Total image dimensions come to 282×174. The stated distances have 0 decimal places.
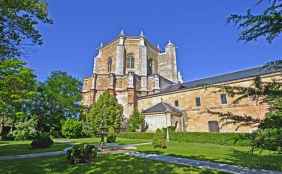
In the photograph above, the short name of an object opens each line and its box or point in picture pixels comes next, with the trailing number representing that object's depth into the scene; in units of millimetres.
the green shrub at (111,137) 23844
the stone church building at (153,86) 32375
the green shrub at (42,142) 18969
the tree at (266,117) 2439
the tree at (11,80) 10410
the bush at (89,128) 23378
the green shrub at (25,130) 31038
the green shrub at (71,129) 32594
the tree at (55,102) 36406
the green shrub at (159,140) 18266
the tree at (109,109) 29766
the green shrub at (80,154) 11143
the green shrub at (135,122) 35281
